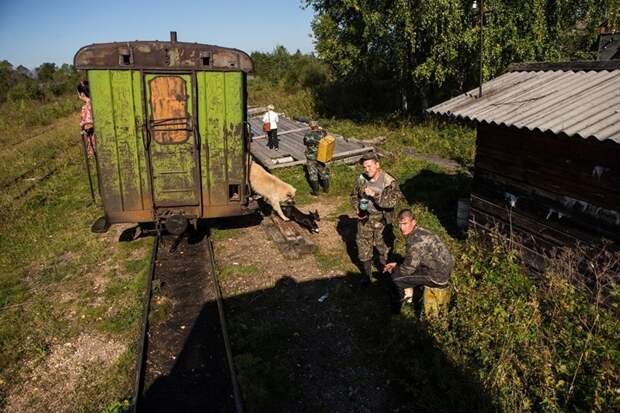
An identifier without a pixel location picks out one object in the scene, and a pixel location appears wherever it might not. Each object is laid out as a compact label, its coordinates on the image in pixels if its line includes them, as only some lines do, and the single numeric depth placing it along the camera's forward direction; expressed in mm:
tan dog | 9875
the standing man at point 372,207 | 6562
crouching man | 5535
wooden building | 5586
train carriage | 6992
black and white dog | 9367
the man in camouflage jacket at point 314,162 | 11594
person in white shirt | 15648
